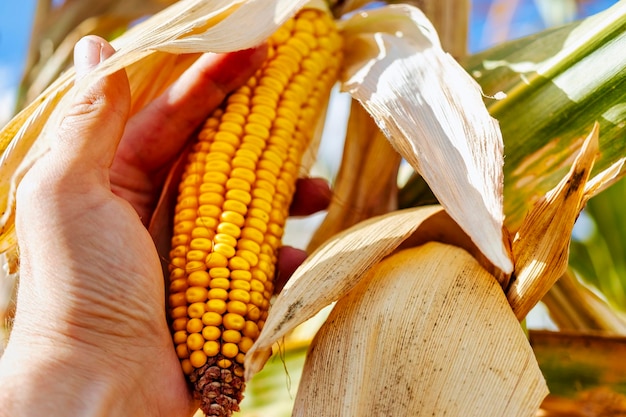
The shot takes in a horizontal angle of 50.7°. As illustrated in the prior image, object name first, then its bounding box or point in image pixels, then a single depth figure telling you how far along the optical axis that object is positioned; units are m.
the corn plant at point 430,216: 0.22
